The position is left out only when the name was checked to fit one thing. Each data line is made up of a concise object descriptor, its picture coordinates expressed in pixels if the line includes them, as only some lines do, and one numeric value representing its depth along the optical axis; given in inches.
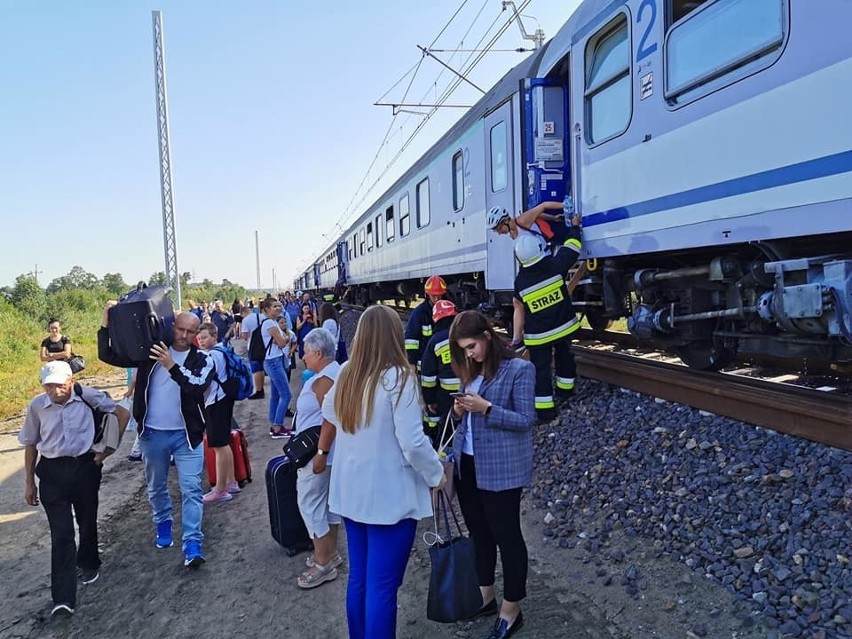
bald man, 180.2
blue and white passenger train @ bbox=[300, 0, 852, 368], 147.9
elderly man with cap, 162.2
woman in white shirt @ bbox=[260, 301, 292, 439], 320.5
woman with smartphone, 128.6
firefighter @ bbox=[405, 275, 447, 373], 239.3
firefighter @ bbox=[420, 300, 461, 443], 195.3
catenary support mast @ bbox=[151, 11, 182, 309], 558.6
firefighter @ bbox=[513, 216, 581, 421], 216.2
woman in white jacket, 115.6
